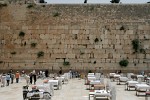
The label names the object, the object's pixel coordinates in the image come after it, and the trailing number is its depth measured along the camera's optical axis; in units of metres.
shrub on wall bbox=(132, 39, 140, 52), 33.25
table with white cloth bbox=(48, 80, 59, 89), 21.48
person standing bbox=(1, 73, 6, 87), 24.45
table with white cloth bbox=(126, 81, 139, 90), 21.40
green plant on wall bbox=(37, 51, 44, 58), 33.50
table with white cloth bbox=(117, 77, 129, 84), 25.21
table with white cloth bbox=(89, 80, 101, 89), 21.19
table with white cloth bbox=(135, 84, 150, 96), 18.47
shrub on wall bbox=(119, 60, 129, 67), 33.03
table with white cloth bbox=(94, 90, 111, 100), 15.93
